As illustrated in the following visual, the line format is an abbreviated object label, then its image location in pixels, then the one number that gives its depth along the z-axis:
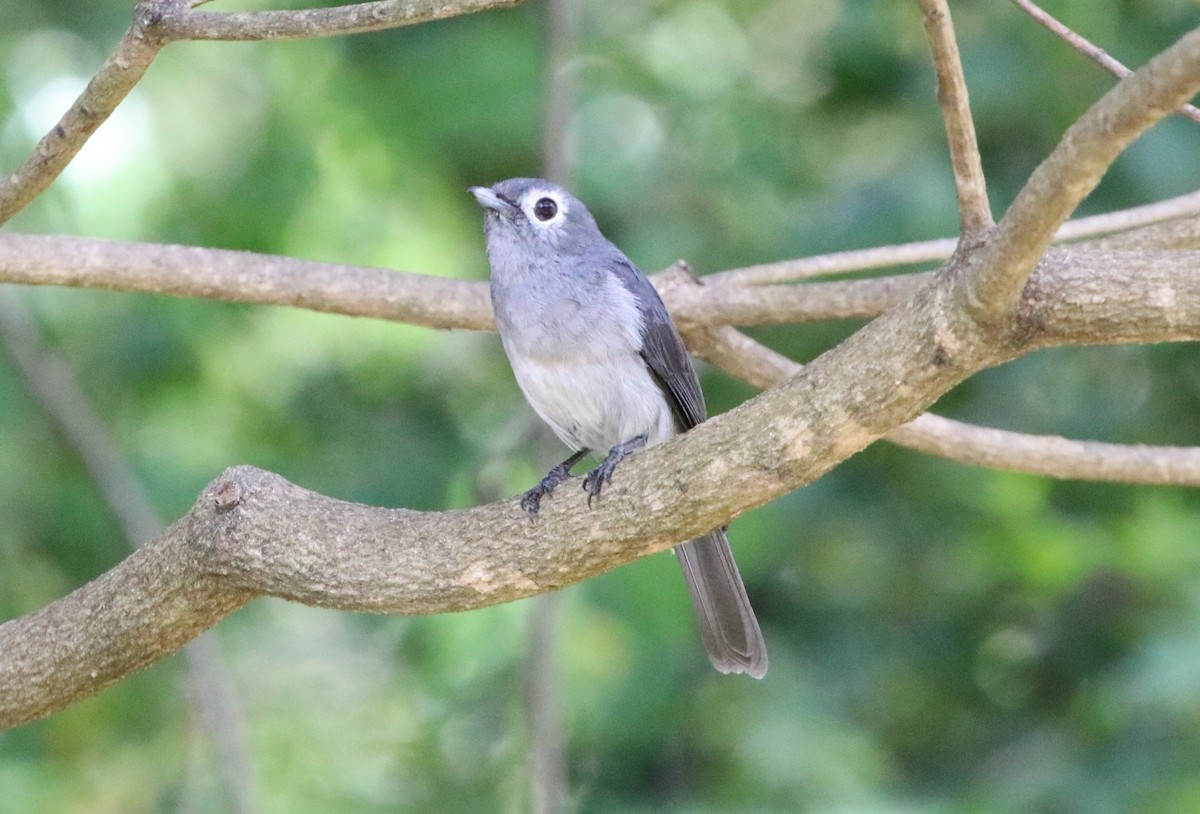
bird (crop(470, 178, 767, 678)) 9.34
